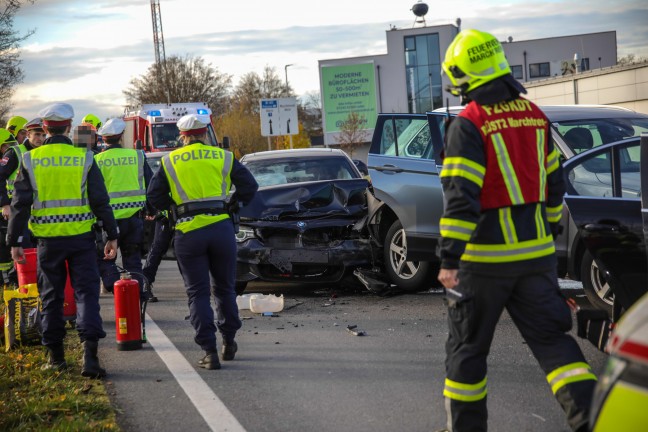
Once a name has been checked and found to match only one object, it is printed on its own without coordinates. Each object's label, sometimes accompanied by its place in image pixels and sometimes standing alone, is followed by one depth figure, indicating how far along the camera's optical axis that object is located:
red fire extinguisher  7.86
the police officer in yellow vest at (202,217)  7.22
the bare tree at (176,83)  76.62
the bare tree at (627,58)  83.14
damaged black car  10.39
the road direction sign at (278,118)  41.97
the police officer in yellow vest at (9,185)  8.84
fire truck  28.98
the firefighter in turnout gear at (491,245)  4.41
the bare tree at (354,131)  65.69
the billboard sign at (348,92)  74.00
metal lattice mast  80.50
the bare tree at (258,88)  86.81
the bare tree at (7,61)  27.10
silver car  8.94
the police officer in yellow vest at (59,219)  7.14
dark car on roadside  2.59
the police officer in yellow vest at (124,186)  9.73
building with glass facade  72.88
